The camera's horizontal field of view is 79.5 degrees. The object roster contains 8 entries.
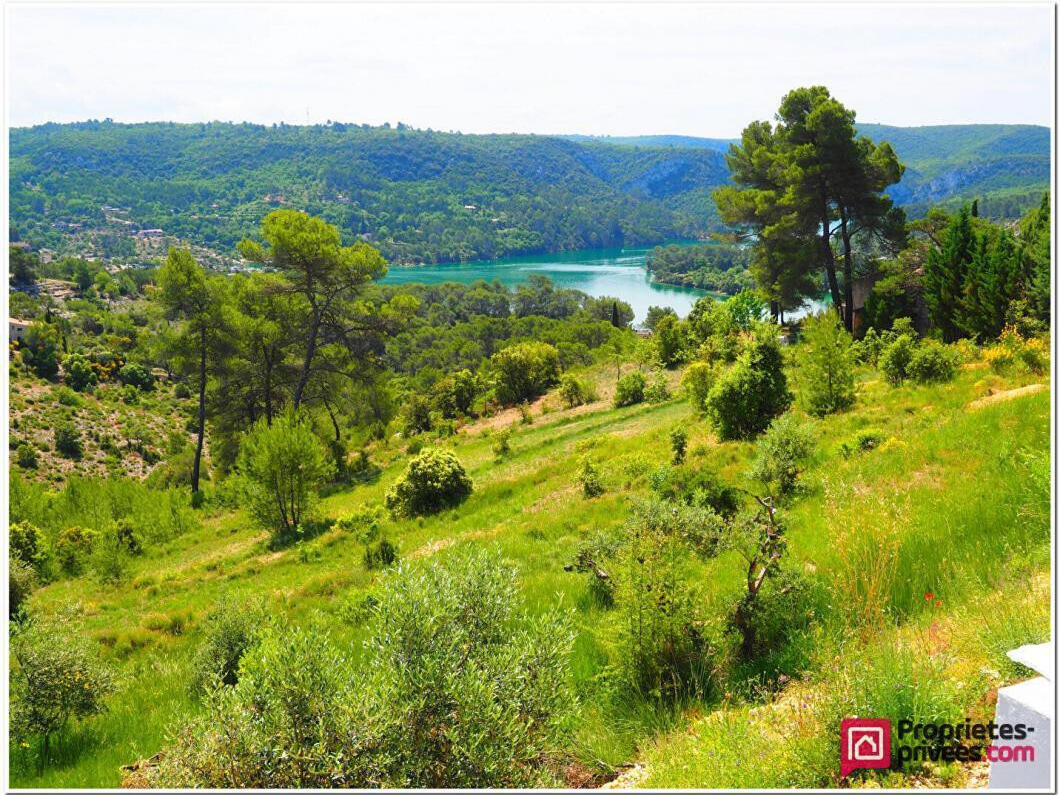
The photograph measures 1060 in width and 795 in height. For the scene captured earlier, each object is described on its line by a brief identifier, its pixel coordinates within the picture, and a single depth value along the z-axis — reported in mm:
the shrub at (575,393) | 28391
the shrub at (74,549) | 19266
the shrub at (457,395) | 32281
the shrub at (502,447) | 20938
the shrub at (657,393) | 23750
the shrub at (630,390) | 25281
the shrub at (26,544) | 18406
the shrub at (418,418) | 30989
